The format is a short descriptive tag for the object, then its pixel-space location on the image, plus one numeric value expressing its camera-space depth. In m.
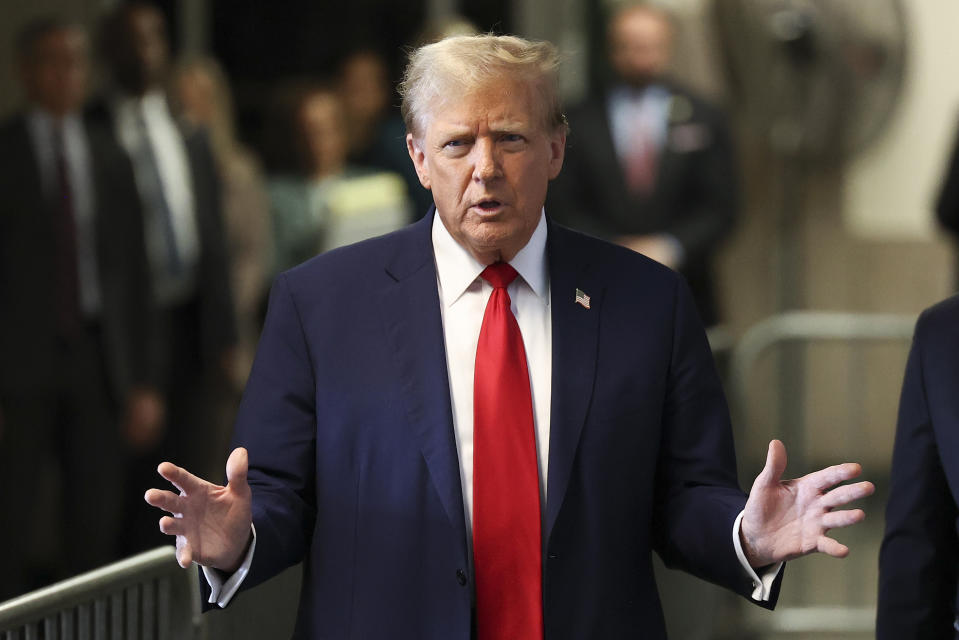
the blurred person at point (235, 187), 13.66
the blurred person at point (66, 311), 11.12
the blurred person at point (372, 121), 14.11
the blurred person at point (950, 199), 12.93
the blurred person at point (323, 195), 13.79
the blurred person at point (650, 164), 13.66
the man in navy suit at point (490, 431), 5.12
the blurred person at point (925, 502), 5.58
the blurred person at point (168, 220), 12.35
